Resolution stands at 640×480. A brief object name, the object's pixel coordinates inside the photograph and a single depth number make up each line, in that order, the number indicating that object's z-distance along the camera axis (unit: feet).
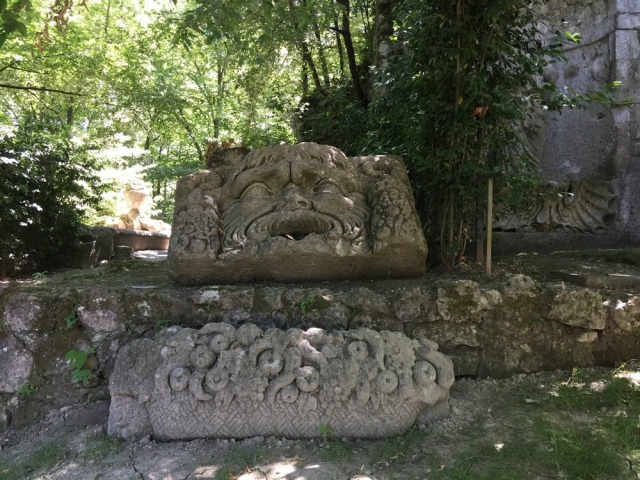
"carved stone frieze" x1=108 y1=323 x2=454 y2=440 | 7.29
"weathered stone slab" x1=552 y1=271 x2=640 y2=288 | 10.53
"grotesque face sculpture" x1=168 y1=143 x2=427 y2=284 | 9.91
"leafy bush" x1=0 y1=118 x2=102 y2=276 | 16.53
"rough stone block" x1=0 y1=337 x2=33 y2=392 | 8.47
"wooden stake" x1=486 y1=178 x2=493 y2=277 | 10.79
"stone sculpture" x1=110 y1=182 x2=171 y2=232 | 40.33
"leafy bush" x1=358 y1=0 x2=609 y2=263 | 10.82
